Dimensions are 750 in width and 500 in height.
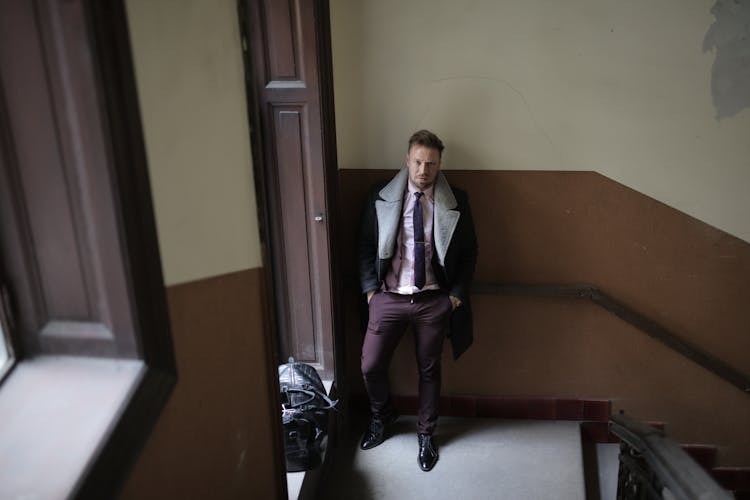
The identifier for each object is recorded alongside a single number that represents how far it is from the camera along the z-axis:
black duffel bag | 2.18
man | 2.46
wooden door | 2.30
